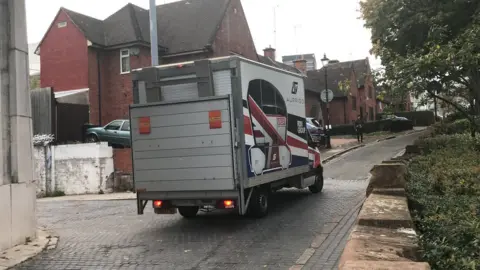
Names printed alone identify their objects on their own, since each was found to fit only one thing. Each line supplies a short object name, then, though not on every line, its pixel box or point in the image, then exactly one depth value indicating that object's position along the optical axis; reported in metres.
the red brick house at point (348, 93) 48.16
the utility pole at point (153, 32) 13.84
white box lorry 8.52
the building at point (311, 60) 86.81
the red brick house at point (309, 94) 40.44
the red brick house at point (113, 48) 28.33
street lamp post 26.72
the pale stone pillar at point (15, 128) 7.89
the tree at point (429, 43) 14.09
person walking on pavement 31.41
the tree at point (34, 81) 47.19
